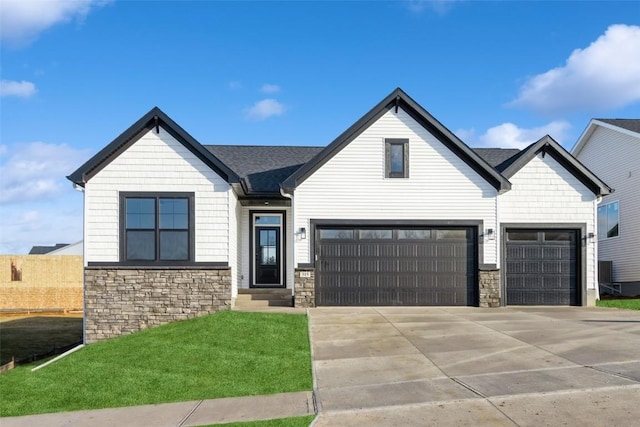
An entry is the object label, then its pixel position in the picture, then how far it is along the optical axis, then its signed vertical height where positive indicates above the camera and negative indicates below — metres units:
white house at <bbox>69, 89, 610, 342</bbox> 14.65 +0.51
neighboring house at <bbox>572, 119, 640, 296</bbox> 21.16 +1.78
